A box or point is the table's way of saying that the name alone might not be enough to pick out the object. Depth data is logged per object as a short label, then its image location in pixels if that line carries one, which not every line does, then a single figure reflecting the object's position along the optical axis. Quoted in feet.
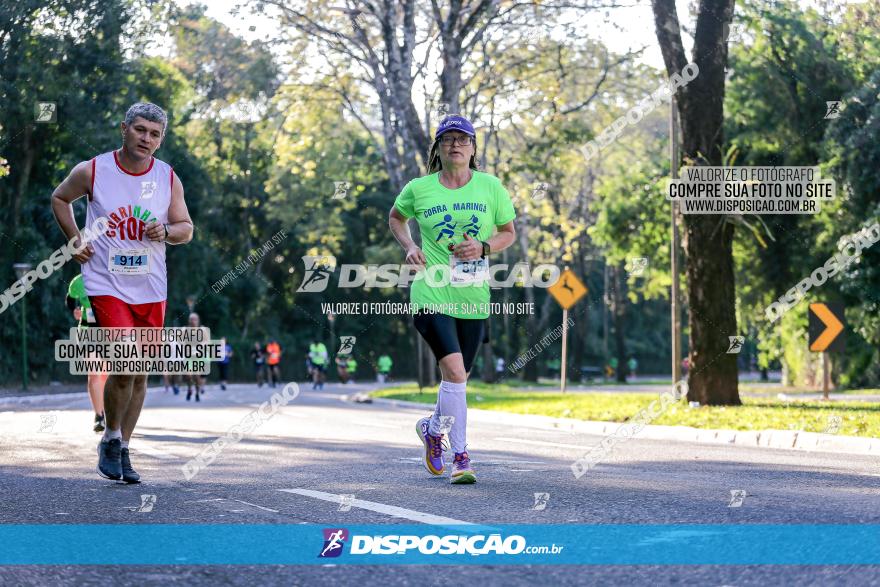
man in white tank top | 23.47
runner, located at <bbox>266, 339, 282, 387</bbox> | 126.52
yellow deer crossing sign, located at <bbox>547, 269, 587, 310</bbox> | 89.86
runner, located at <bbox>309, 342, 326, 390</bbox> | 139.74
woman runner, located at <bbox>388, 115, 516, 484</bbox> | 24.23
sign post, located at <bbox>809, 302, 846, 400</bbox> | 61.62
